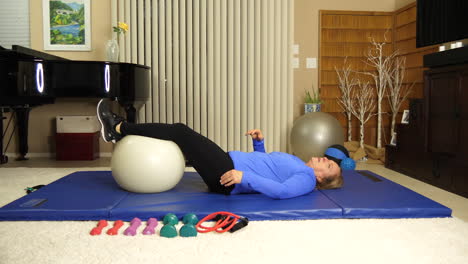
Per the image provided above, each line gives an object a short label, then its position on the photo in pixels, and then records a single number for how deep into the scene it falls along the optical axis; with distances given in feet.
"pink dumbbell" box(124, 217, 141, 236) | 6.44
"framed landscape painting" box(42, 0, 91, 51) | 15.74
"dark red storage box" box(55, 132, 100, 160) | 15.39
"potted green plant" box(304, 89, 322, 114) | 16.25
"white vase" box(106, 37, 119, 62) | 14.46
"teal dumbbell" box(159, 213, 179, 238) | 6.38
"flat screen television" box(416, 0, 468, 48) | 11.03
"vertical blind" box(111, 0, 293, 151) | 15.43
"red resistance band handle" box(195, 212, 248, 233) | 6.56
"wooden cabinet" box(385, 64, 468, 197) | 10.11
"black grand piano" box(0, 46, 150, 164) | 11.23
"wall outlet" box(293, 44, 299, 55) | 17.48
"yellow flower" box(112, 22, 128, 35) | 14.80
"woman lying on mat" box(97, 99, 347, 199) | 8.17
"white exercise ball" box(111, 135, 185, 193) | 8.08
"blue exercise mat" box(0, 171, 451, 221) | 7.12
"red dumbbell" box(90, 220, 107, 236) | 6.43
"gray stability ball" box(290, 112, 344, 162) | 14.06
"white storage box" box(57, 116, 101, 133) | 15.30
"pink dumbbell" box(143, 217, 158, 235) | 6.48
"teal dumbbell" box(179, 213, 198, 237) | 6.40
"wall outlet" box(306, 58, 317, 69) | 17.57
